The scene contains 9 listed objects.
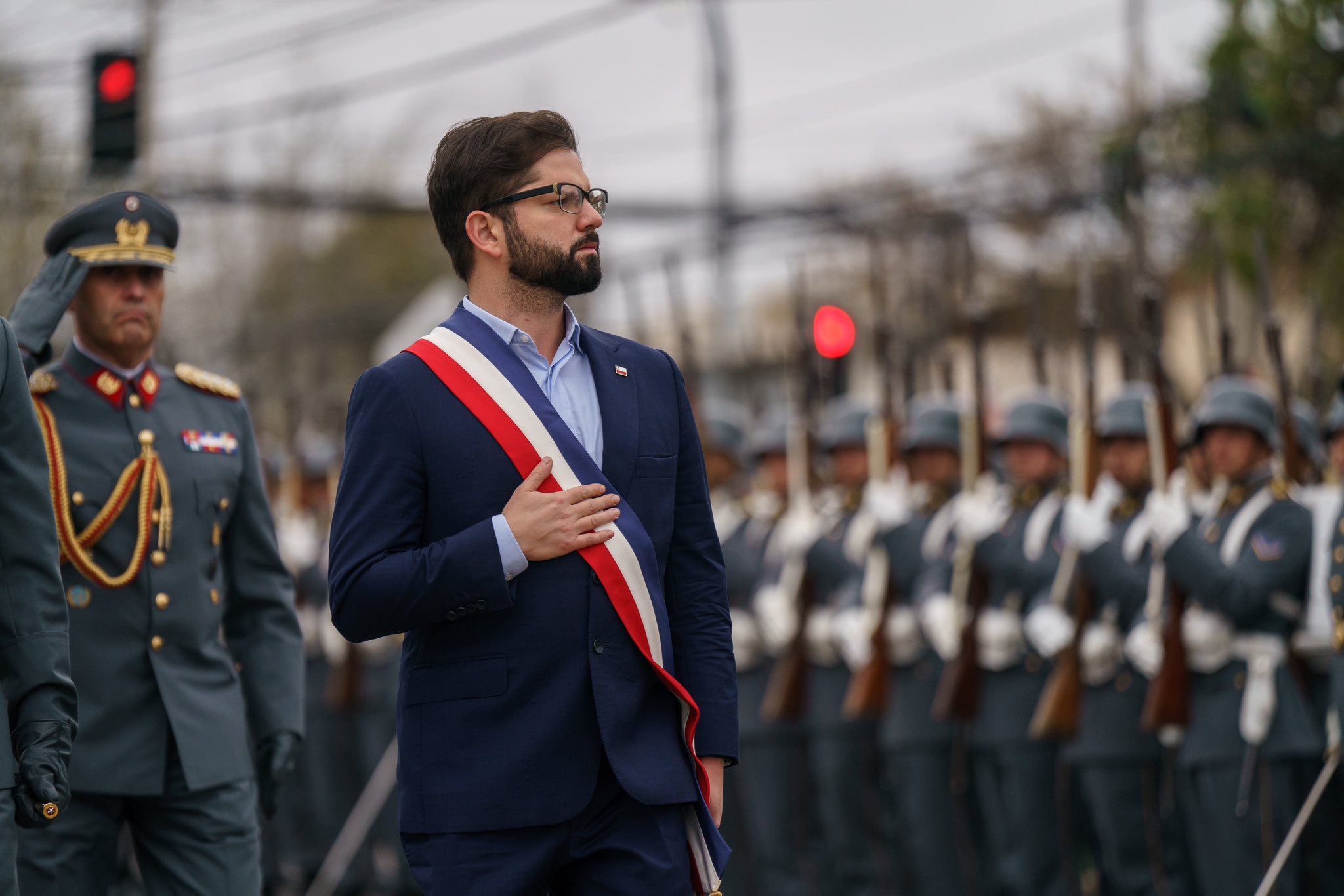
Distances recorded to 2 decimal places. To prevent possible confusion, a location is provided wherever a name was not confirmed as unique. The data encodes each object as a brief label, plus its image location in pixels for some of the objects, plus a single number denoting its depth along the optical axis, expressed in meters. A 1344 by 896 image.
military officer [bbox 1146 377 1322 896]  12.75
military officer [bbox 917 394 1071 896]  15.10
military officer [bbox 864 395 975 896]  16.11
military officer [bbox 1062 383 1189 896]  14.28
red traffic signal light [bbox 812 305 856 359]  25.14
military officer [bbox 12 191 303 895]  8.62
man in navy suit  6.61
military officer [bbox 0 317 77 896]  6.81
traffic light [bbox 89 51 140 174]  26.34
